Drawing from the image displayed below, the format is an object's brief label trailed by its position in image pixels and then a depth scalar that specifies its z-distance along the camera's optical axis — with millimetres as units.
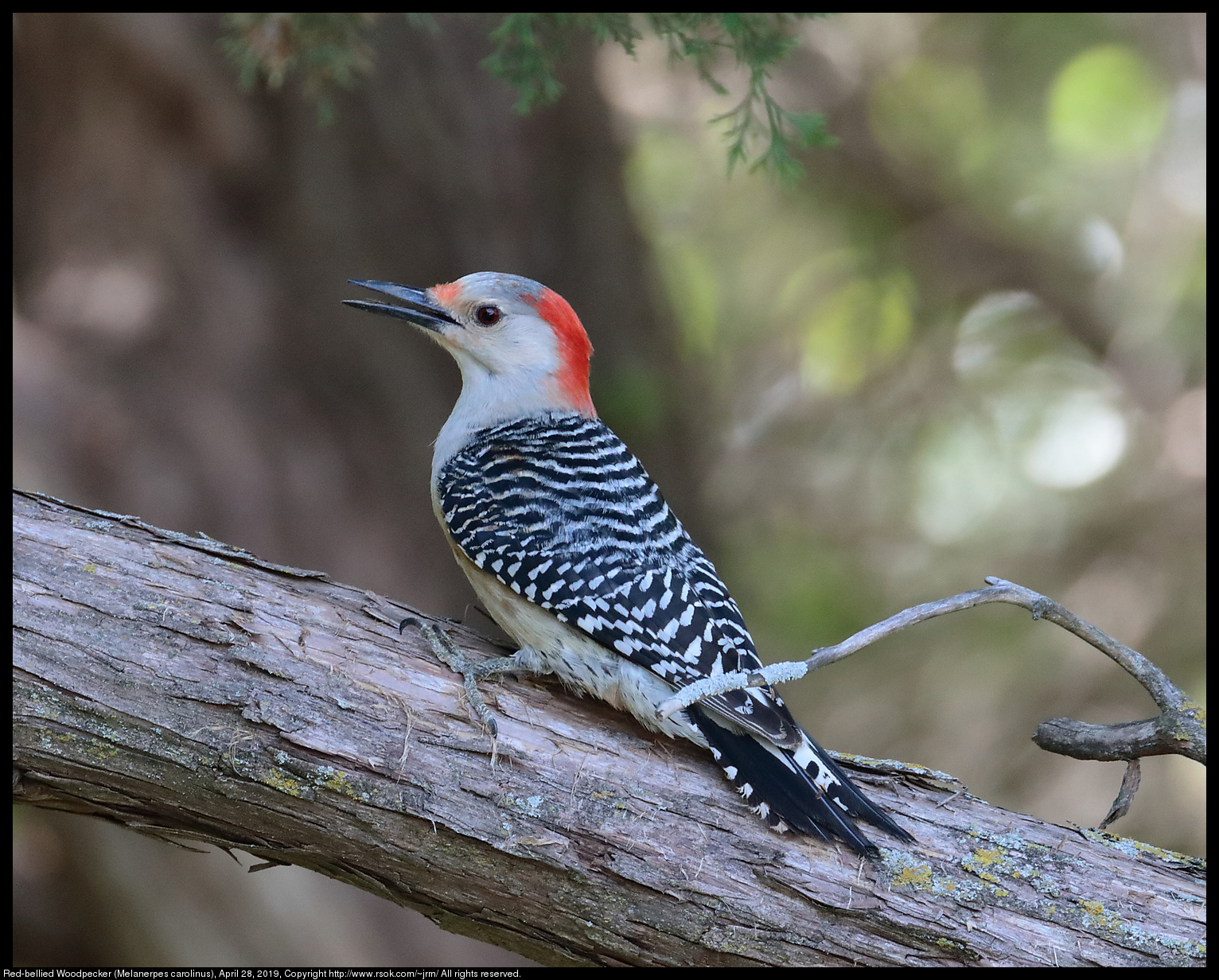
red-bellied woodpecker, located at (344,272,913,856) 5660
